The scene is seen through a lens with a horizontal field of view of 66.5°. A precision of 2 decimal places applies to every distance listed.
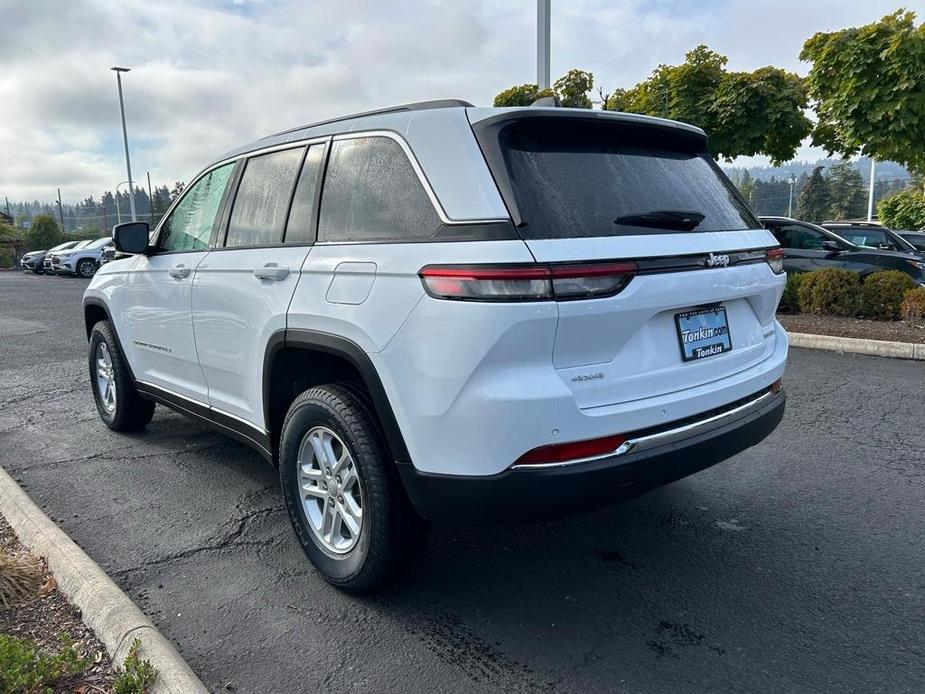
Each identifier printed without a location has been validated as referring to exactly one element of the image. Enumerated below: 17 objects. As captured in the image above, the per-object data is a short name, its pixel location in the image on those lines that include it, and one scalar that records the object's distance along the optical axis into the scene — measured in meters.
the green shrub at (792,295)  10.33
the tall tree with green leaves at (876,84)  9.28
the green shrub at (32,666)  2.21
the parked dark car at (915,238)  17.19
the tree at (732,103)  12.59
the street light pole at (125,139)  33.86
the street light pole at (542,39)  11.26
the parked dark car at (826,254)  10.91
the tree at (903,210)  28.86
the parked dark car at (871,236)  13.40
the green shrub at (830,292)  9.74
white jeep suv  2.33
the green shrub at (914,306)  8.91
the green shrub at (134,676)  2.26
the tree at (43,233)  43.81
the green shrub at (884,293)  9.28
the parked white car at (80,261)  26.97
